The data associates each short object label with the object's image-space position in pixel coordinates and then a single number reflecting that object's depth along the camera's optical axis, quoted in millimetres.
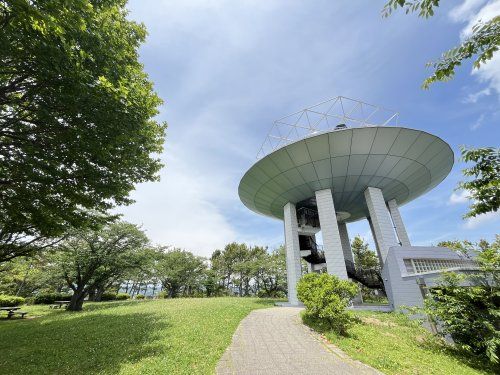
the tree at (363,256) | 28148
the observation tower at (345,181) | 14758
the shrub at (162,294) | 38116
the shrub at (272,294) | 36094
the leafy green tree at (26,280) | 22262
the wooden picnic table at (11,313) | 15022
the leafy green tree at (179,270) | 32781
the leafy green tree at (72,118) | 5105
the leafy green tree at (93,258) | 17906
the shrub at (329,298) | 8320
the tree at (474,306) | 6836
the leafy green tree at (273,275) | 32844
